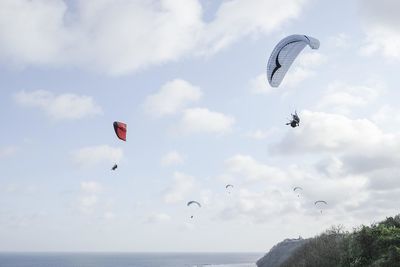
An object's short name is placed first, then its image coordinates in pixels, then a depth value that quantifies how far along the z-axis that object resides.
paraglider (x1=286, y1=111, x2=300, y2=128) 27.64
